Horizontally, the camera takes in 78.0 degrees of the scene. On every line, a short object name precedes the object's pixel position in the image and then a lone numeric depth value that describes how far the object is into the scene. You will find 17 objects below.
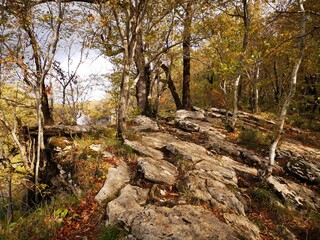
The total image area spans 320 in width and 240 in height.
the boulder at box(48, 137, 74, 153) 7.11
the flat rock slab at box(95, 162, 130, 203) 4.98
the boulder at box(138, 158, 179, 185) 5.67
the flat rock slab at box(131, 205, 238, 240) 3.63
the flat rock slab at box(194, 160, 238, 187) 6.34
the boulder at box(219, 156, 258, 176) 7.54
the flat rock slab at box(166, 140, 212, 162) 7.47
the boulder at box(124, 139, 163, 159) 7.24
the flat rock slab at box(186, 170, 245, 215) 5.07
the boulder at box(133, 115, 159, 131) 10.93
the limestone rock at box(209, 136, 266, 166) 8.54
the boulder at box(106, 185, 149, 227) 4.04
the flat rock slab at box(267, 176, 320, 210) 5.96
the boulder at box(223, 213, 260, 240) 4.26
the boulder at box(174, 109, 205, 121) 13.19
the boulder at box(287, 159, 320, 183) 7.29
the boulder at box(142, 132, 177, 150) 8.57
